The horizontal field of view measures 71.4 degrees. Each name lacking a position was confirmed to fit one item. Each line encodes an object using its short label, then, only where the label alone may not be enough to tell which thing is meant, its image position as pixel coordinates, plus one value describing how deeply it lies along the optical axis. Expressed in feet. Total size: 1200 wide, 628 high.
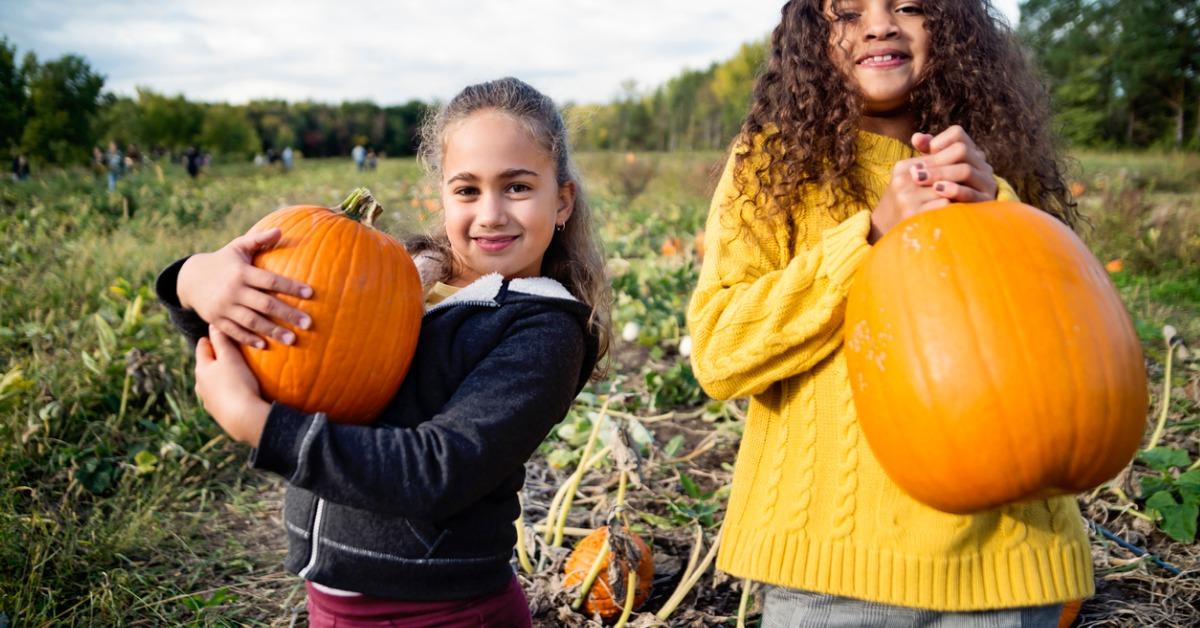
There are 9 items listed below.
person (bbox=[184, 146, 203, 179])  69.10
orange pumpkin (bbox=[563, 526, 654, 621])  7.93
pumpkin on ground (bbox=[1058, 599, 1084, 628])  7.16
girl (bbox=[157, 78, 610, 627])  4.09
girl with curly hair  4.75
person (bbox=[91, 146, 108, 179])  54.49
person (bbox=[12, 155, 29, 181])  49.29
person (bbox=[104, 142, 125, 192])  44.14
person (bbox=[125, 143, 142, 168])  57.17
